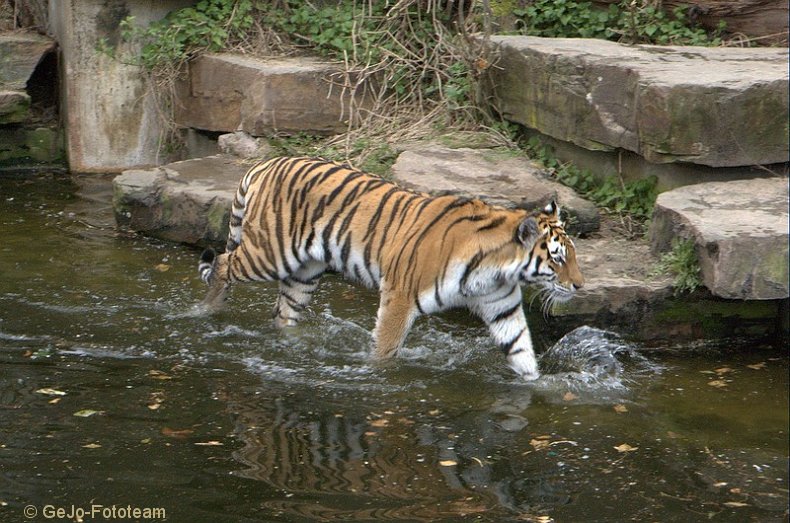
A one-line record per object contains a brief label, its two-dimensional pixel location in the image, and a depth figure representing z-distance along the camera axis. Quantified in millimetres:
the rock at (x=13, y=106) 19219
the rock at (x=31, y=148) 20062
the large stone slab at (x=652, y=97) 12672
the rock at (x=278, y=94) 17359
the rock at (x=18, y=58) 19656
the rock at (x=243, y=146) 17172
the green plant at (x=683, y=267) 11828
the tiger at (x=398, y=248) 10859
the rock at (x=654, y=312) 11875
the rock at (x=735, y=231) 11219
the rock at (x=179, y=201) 15398
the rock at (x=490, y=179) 13656
